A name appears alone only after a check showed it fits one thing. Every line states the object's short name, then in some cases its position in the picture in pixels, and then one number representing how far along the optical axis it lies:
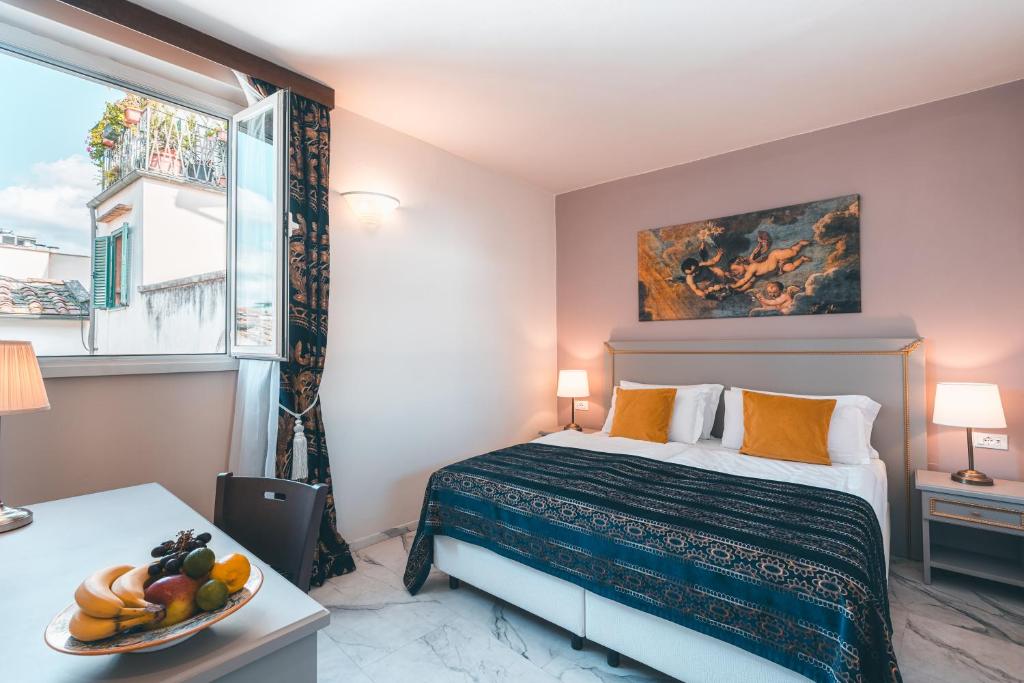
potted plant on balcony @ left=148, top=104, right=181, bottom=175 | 2.44
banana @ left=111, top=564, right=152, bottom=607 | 0.79
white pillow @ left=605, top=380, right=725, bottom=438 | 3.43
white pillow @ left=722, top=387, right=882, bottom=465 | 2.78
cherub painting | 3.18
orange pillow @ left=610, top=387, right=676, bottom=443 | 3.32
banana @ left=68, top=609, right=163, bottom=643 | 0.75
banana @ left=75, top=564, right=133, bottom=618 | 0.75
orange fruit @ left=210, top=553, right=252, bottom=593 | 0.88
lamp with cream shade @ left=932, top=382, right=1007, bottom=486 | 2.48
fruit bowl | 0.74
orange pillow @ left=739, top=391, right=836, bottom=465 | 2.79
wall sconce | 2.95
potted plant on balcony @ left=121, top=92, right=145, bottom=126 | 2.34
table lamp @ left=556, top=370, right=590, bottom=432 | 4.07
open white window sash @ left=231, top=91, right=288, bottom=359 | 2.25
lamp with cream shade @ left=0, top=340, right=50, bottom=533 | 1.45
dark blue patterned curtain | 2.52
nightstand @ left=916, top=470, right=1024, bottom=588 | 2.39
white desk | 0.77
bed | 1.69
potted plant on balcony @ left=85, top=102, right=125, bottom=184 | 2.24
